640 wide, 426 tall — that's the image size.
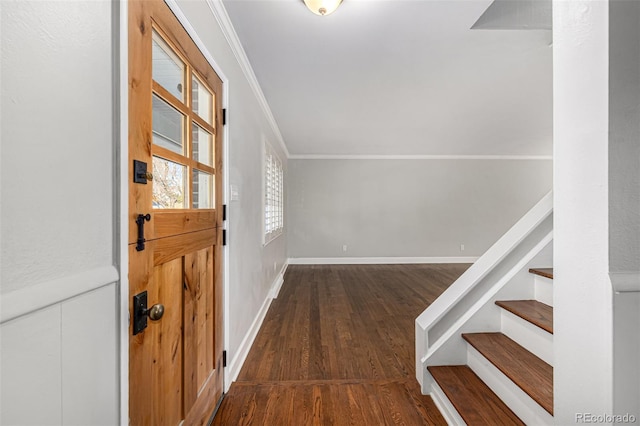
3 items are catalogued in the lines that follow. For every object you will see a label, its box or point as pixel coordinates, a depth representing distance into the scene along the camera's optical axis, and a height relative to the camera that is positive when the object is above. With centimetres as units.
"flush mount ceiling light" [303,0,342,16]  168 +123
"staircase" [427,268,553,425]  129 -77
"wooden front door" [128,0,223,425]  95 -4
